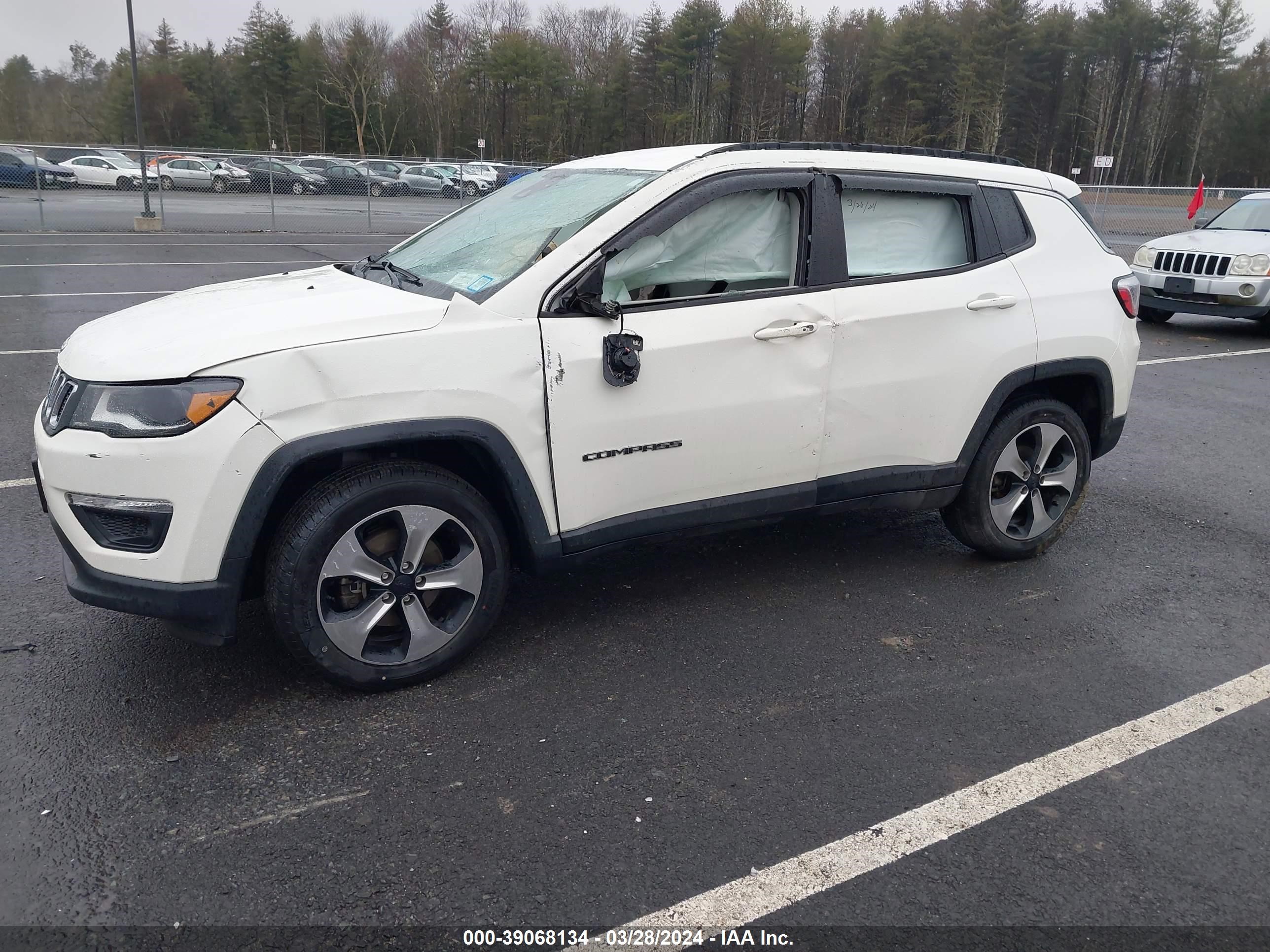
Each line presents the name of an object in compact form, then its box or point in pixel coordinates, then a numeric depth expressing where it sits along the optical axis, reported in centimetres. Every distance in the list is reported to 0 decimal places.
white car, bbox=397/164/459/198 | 3078
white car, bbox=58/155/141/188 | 3306
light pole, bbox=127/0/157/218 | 2077
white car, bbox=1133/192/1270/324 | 1108
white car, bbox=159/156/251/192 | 2922
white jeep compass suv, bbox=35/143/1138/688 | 292
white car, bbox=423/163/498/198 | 3192
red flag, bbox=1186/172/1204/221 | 2242
